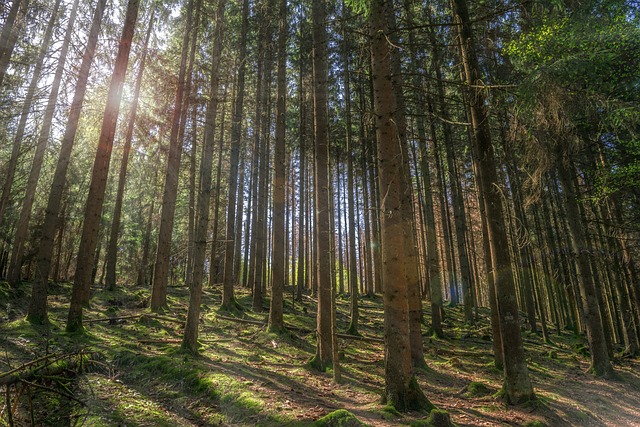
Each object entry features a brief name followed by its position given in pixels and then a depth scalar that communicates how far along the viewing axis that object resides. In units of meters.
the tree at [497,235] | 6.66
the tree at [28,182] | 13.88
